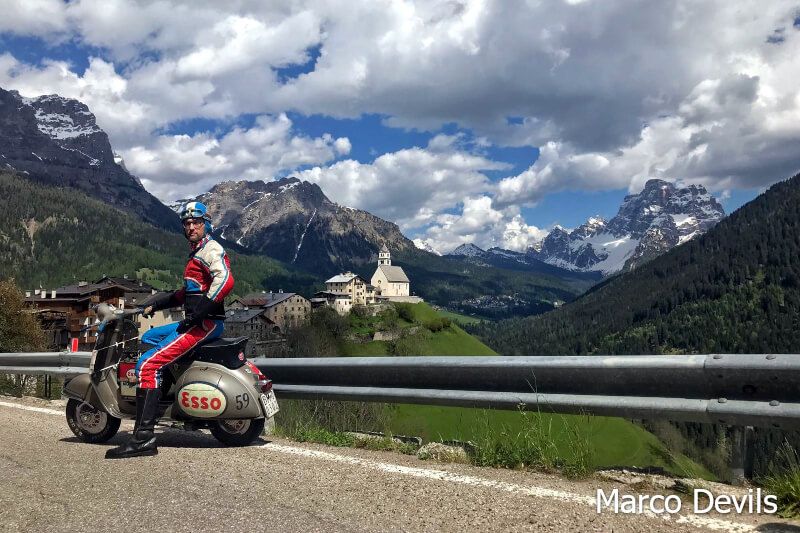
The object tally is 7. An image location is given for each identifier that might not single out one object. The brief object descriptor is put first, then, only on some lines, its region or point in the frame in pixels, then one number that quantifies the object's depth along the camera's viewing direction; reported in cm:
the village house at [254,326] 10865
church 18700
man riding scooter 652
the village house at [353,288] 17425
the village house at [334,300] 15876
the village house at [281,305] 14412
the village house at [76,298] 9962
